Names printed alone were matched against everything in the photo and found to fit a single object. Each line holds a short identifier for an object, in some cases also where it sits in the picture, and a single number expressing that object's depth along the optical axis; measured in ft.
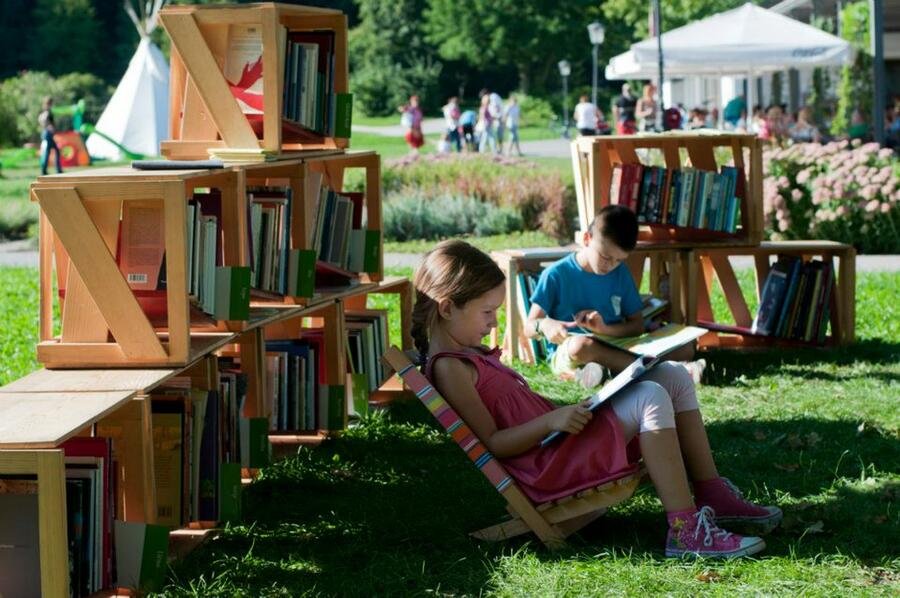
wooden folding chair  15.93
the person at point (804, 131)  79.71
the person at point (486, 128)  127.85
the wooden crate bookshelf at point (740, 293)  29.84
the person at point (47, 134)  100.22
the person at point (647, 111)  93.05
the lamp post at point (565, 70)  178.05
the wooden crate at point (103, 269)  16.03
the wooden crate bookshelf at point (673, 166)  30.09
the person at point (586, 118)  104.06
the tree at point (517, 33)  245.45
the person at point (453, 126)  127.13
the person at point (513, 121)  130.90
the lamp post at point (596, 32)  141.38
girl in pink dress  15.89
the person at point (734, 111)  99.09
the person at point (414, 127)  115.85
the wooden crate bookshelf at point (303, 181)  19.88
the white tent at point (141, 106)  115.75
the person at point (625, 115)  87.20
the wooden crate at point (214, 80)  20.49
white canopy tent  71.00
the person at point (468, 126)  124.16
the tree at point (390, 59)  219.61
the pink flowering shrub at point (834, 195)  44.50
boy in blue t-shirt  25.99
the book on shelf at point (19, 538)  13.74
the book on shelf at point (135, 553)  14.85
